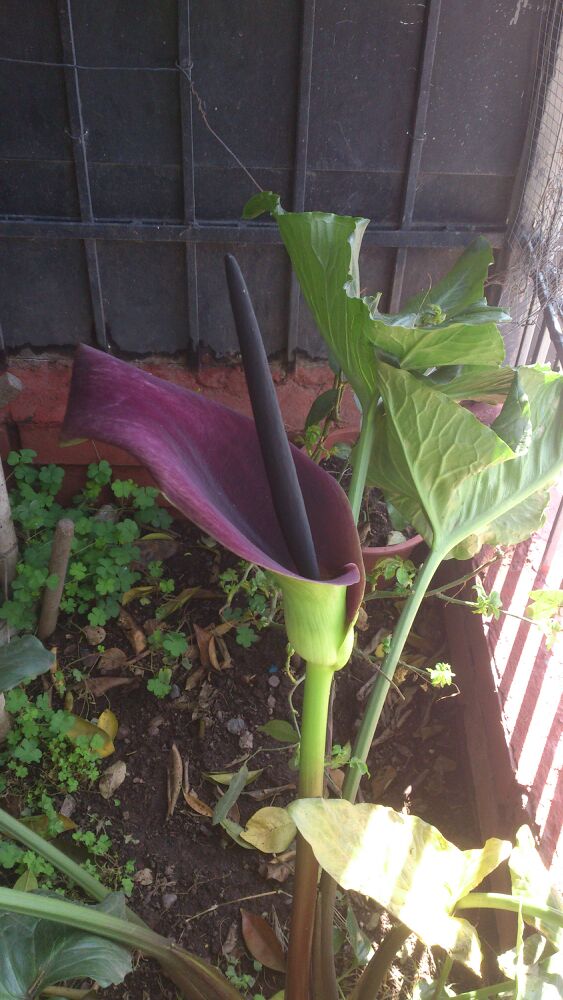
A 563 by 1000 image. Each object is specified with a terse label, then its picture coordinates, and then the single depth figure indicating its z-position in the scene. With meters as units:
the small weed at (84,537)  1.38
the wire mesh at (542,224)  1.20
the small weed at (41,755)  1.22
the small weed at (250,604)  1.23
